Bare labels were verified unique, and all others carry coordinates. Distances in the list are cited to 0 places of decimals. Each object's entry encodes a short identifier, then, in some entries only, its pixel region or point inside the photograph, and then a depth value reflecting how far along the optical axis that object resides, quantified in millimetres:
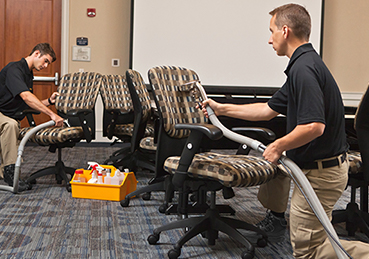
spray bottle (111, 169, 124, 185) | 2850
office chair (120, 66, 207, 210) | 2064
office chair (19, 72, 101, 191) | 3082
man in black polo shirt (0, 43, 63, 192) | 3123
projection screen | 5664
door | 5559
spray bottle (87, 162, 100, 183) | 2903
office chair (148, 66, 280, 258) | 1713
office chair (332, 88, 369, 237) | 1674
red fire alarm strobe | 5633
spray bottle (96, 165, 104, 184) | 2895
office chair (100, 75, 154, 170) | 3721
